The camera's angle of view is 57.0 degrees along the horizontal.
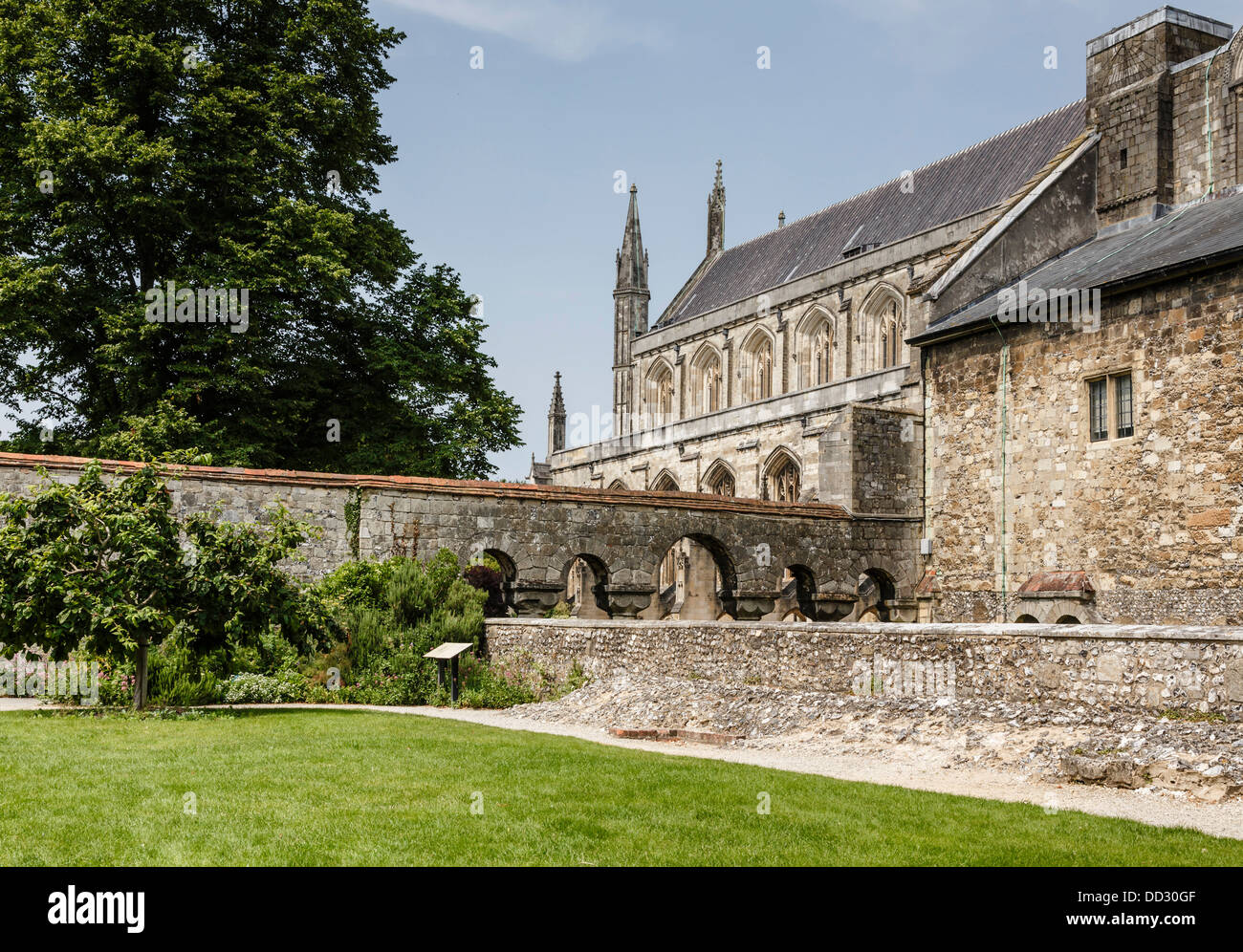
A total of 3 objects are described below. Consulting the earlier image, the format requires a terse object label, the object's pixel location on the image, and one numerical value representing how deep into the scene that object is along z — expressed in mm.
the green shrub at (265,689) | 15284
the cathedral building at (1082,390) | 19031
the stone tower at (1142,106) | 23594
